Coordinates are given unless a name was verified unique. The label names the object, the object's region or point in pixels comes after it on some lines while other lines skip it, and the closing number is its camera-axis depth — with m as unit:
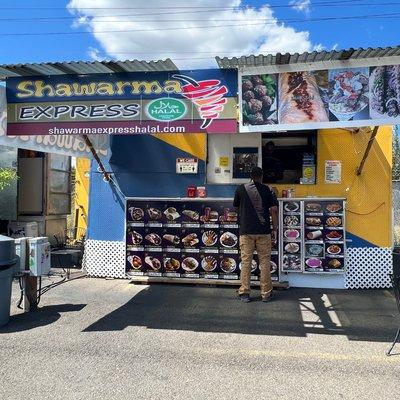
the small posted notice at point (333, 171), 7.90
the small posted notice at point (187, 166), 8.21
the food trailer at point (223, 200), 7.82
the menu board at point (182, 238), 8.03
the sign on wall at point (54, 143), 6.50
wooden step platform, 7.85
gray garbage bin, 5.76
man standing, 6.96
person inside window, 8.18
